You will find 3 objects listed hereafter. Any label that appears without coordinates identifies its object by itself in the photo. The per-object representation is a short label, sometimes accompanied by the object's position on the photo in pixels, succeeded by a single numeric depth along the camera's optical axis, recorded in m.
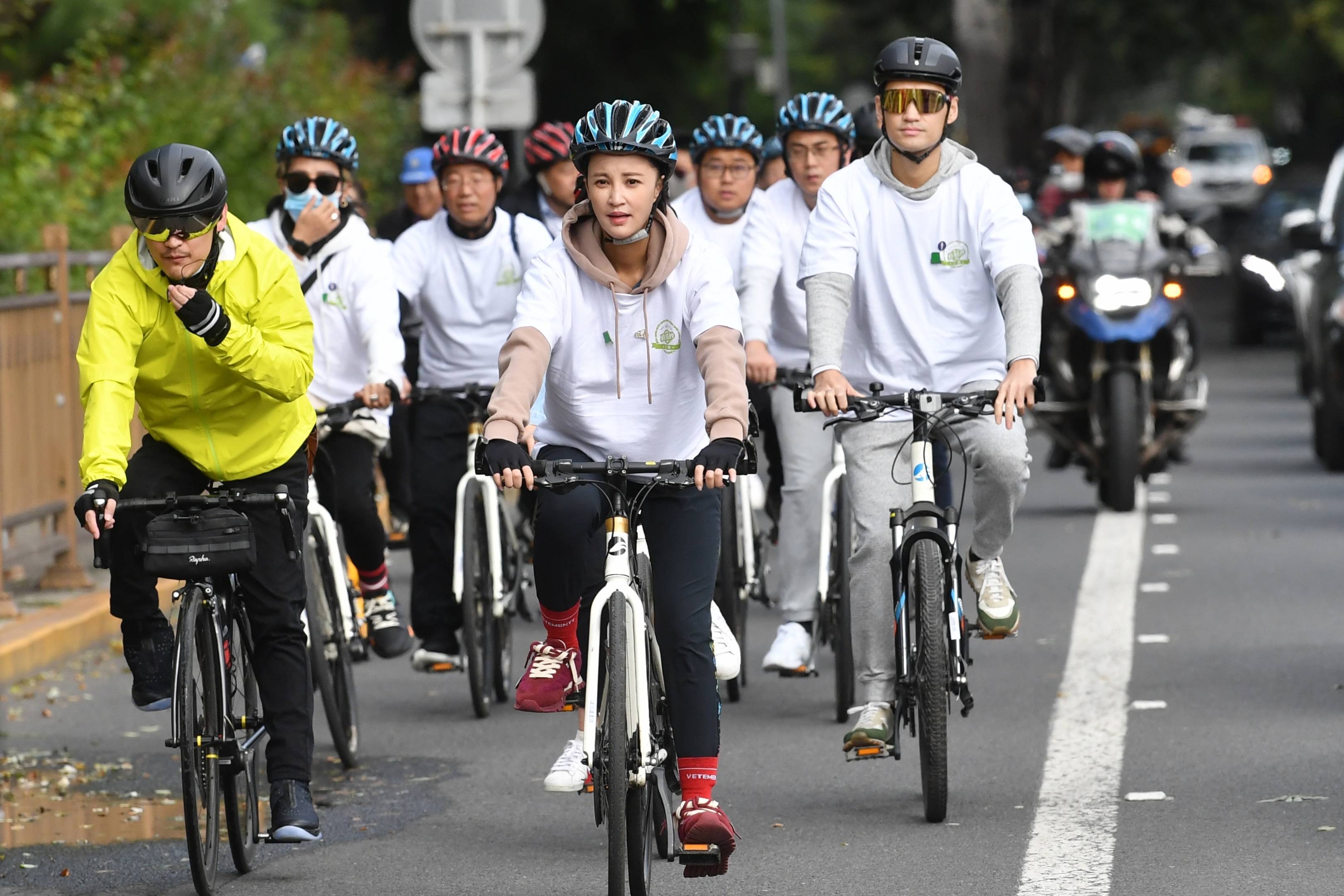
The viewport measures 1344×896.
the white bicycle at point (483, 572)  18.20
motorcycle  28.08
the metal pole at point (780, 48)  100.31
